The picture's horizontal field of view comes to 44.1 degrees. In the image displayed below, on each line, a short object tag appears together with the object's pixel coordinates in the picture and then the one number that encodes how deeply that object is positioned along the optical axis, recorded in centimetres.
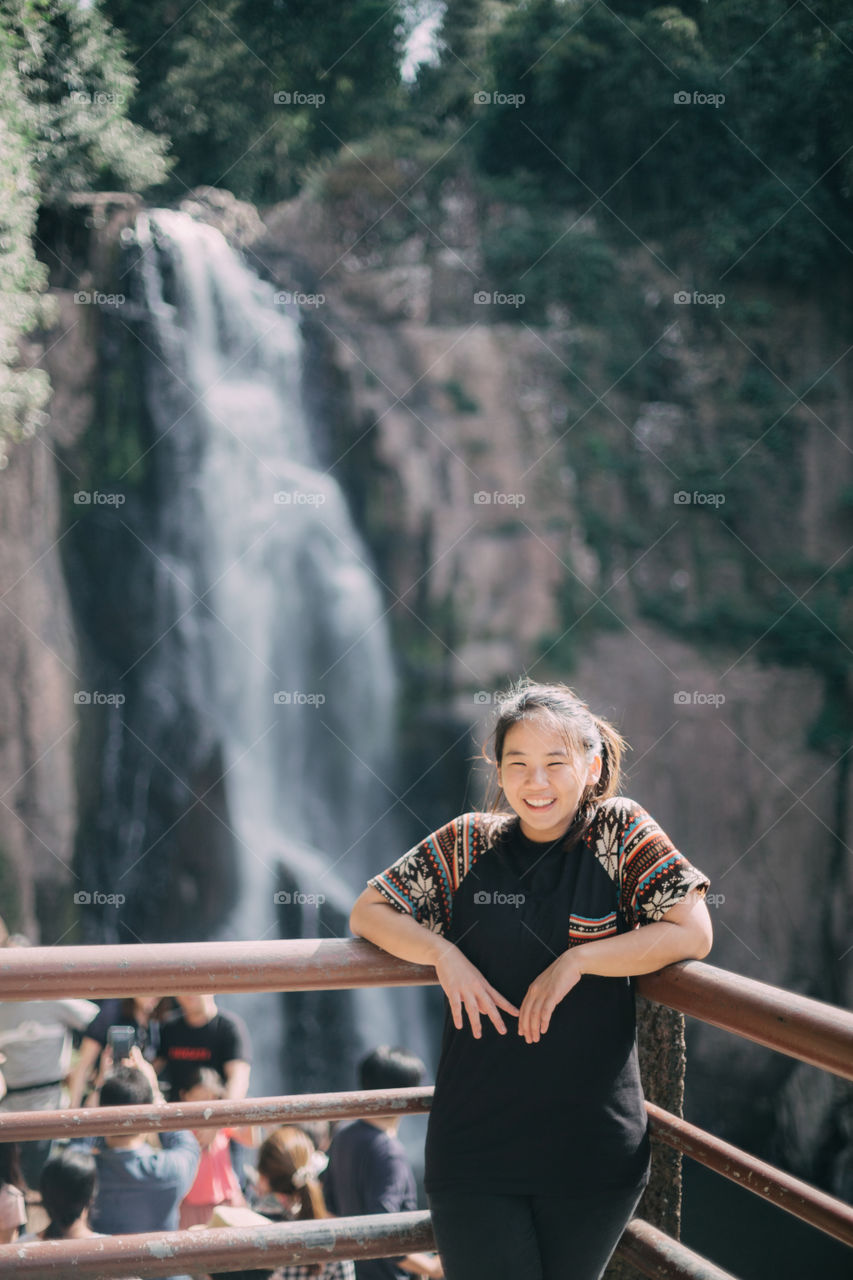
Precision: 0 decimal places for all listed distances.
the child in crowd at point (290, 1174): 303
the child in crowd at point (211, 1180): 355
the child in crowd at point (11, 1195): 329
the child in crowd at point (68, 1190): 305
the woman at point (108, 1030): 430
